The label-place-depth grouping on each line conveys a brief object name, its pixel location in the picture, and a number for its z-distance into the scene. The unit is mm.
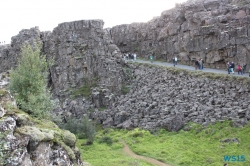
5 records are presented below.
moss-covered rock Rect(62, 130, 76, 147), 19297
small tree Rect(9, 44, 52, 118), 25594
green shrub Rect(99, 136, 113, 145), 37812
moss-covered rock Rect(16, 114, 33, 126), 16566
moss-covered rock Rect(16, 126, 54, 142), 15601
